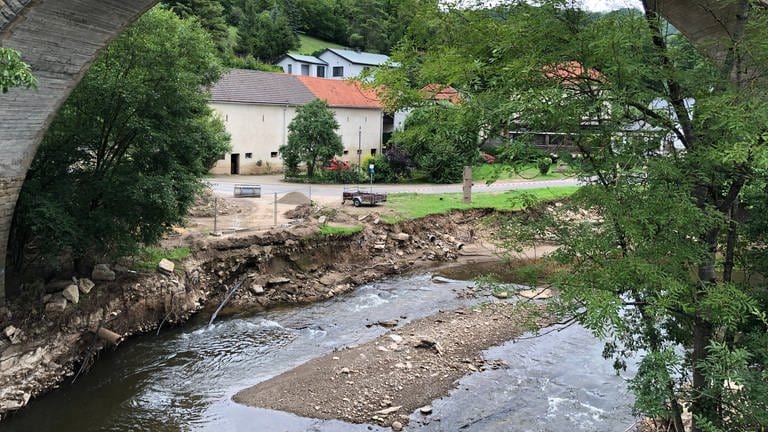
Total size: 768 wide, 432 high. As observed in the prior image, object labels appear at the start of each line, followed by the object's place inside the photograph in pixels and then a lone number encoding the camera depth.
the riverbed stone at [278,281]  18.47
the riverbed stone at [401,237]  23.36
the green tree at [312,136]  33.47
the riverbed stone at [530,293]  18.30
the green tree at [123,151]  12.92
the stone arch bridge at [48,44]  9.62
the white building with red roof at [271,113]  36.66
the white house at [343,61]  55.12
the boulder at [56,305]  12.51
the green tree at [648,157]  5.99
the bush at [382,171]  36.06
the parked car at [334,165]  34.97
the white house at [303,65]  55.75
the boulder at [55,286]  13.22
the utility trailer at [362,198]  25.23
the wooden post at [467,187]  27.02
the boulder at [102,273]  14.29
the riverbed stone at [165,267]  15.72
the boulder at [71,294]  13.02
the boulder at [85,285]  13.55
